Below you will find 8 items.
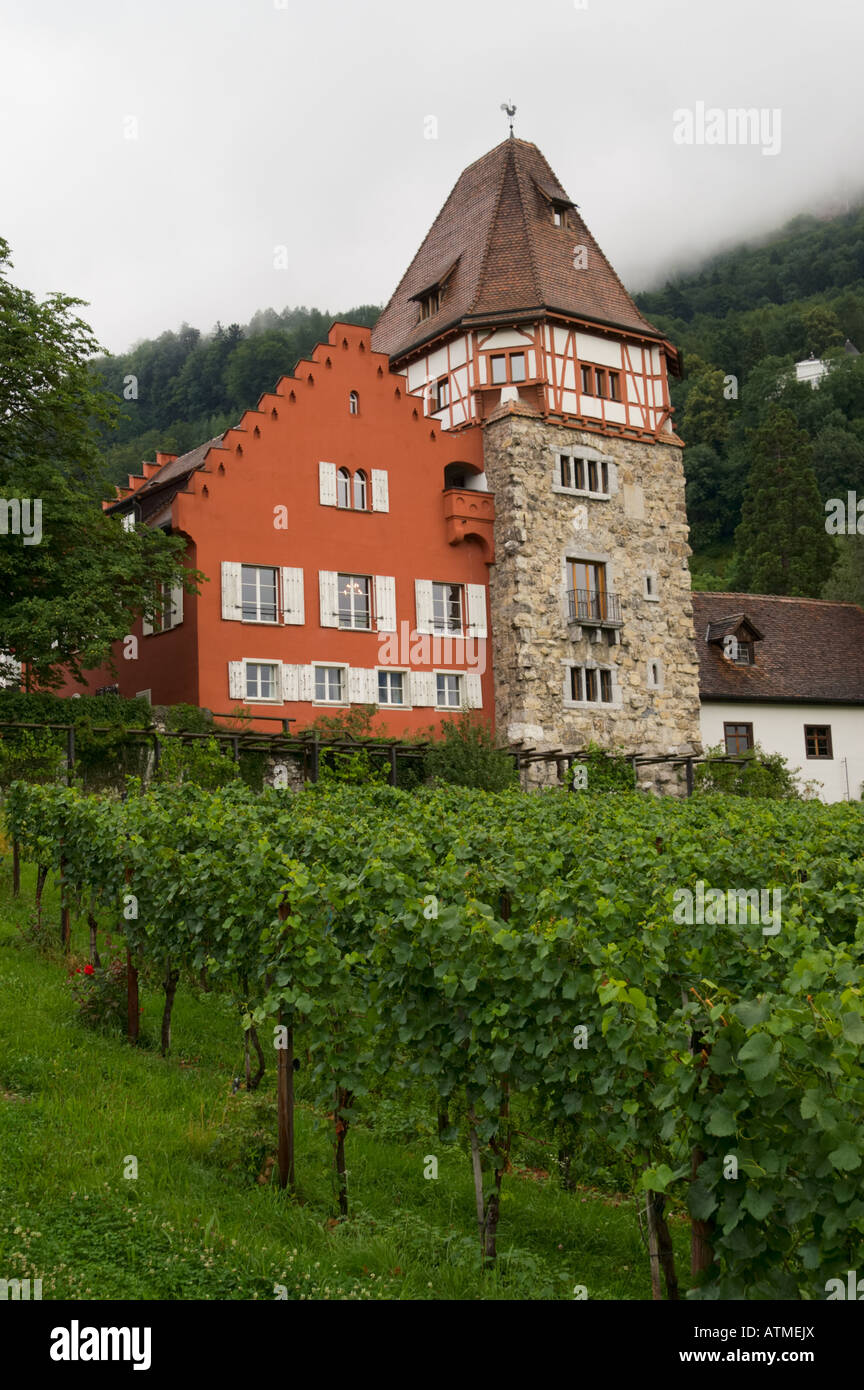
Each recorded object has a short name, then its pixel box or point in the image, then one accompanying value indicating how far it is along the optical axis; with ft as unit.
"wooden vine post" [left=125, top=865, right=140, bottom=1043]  35.65
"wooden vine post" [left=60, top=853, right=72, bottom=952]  44.65
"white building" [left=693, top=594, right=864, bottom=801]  126.72
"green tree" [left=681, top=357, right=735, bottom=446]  265.75
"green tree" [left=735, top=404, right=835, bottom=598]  196.75
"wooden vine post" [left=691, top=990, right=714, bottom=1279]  16.58
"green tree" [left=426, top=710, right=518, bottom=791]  93.09
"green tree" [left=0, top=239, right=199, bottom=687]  83.71
